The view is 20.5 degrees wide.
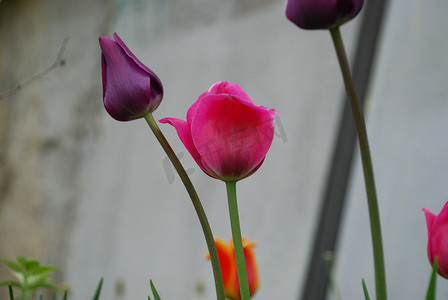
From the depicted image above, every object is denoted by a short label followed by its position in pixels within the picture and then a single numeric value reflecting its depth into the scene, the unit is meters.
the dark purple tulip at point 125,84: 0.70
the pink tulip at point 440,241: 0.72
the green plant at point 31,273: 1.00
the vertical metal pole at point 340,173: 4.40
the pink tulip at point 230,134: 0.70
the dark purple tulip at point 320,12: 0.71
